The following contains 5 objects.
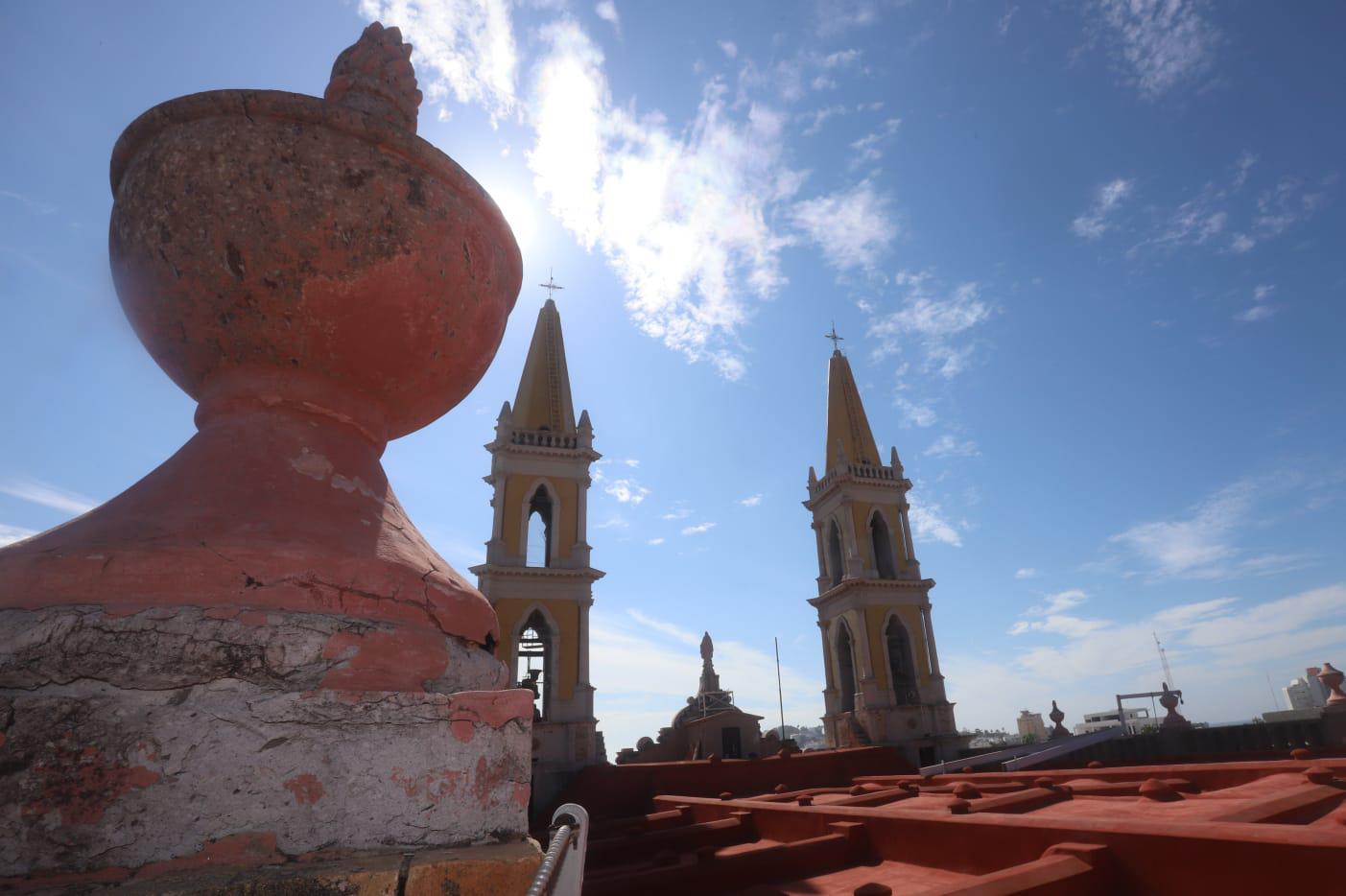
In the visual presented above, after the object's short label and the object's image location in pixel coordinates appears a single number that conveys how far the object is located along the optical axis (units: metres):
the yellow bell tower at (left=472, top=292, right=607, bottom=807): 17.08
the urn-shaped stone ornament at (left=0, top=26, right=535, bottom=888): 1.16
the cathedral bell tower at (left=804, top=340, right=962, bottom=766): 21.58
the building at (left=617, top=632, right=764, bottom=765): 18.19
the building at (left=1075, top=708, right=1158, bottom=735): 38.70
